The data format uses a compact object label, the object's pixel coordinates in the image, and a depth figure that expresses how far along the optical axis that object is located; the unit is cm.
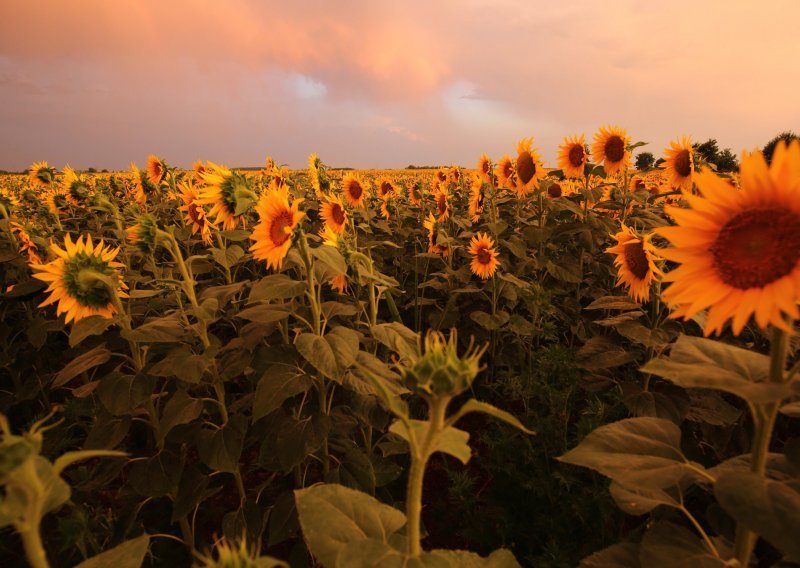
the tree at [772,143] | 2485
